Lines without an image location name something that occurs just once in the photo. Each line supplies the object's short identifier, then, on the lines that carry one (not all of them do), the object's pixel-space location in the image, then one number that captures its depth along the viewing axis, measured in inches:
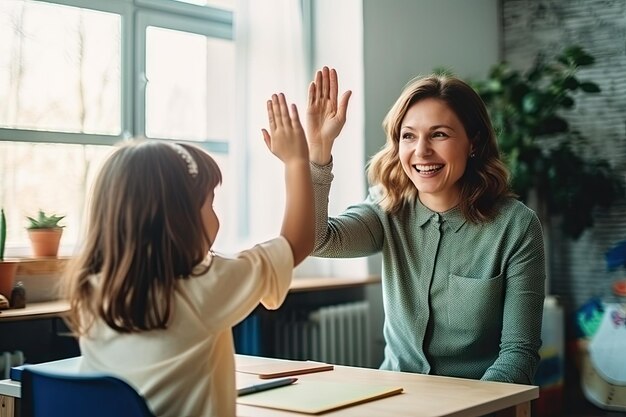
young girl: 56.8
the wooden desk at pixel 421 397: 64.5
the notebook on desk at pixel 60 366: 78.2
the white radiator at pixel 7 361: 122.6
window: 139.6
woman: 85.0
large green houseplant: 182.7
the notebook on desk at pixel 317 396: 65.5
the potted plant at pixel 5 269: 125.2
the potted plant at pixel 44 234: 135.7
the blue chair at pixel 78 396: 53.6
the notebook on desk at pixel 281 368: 80.0
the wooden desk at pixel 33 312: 116.8
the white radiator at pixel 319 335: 165.5
